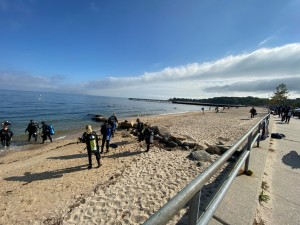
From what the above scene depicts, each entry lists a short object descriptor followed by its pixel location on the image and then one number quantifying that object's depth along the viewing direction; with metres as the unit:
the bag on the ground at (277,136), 9.64
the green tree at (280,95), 59.69
